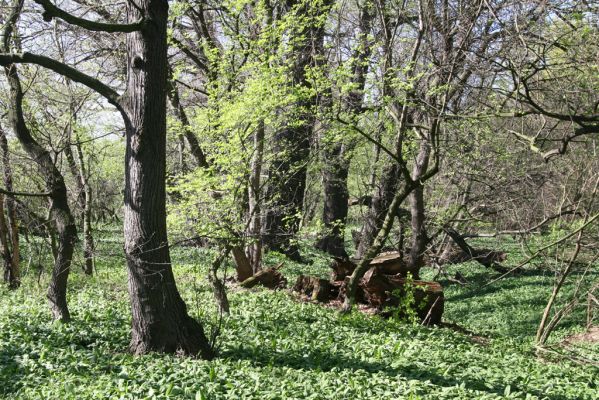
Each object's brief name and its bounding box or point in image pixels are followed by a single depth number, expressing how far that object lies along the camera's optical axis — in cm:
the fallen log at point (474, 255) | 1695
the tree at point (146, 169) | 649
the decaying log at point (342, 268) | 1230
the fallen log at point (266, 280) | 1266
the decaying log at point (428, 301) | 1095
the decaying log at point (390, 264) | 1182
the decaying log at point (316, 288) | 1186
